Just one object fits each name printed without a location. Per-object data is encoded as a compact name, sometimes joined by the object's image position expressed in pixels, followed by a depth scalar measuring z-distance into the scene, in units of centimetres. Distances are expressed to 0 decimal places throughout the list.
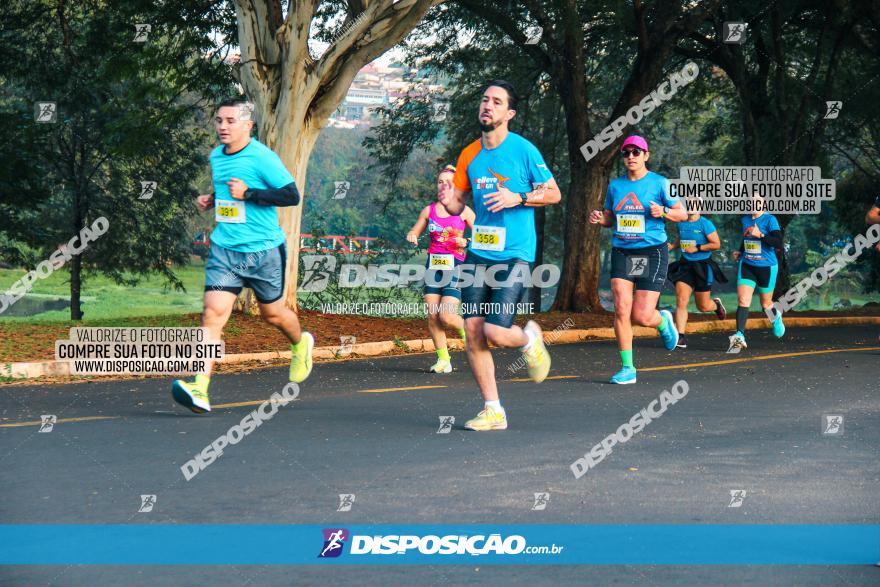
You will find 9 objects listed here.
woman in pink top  1261
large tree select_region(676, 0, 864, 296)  2748
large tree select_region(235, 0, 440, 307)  1750
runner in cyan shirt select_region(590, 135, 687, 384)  1158
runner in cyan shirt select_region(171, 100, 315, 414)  904
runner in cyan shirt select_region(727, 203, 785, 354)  1620
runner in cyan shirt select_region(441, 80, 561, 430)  802
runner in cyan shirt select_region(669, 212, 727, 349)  1677
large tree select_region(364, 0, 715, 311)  2233
